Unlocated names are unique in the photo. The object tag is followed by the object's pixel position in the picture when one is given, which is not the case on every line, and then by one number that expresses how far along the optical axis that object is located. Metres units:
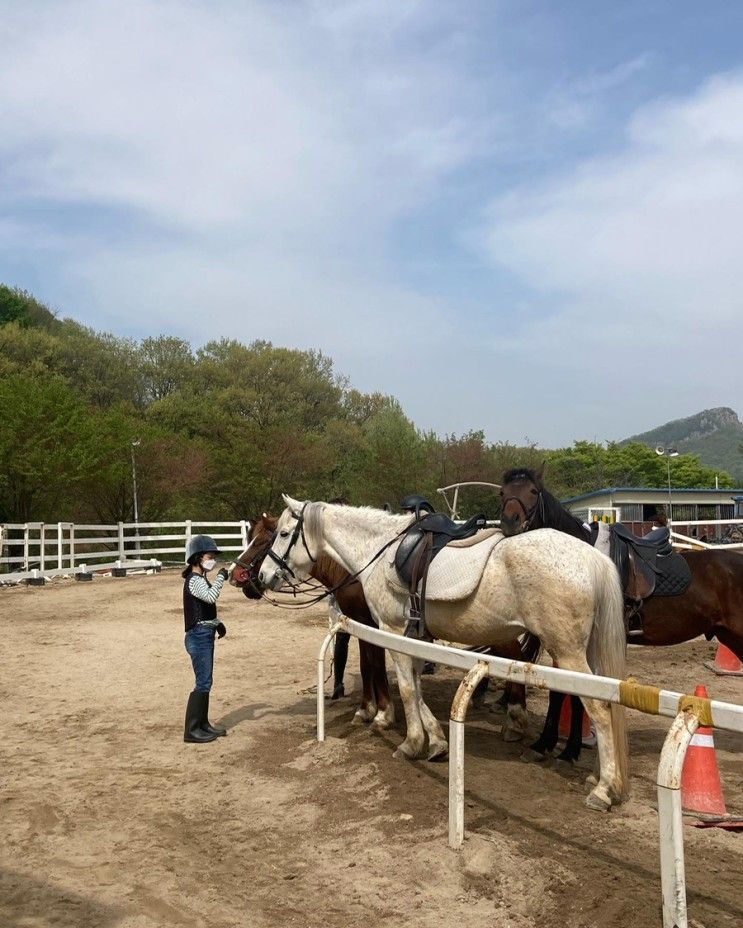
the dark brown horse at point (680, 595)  6.14
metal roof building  39.44
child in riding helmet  6.84
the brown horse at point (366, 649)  6.61
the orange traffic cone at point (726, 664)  9.40
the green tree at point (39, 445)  27.55
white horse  4.99
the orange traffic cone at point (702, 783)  4.83
